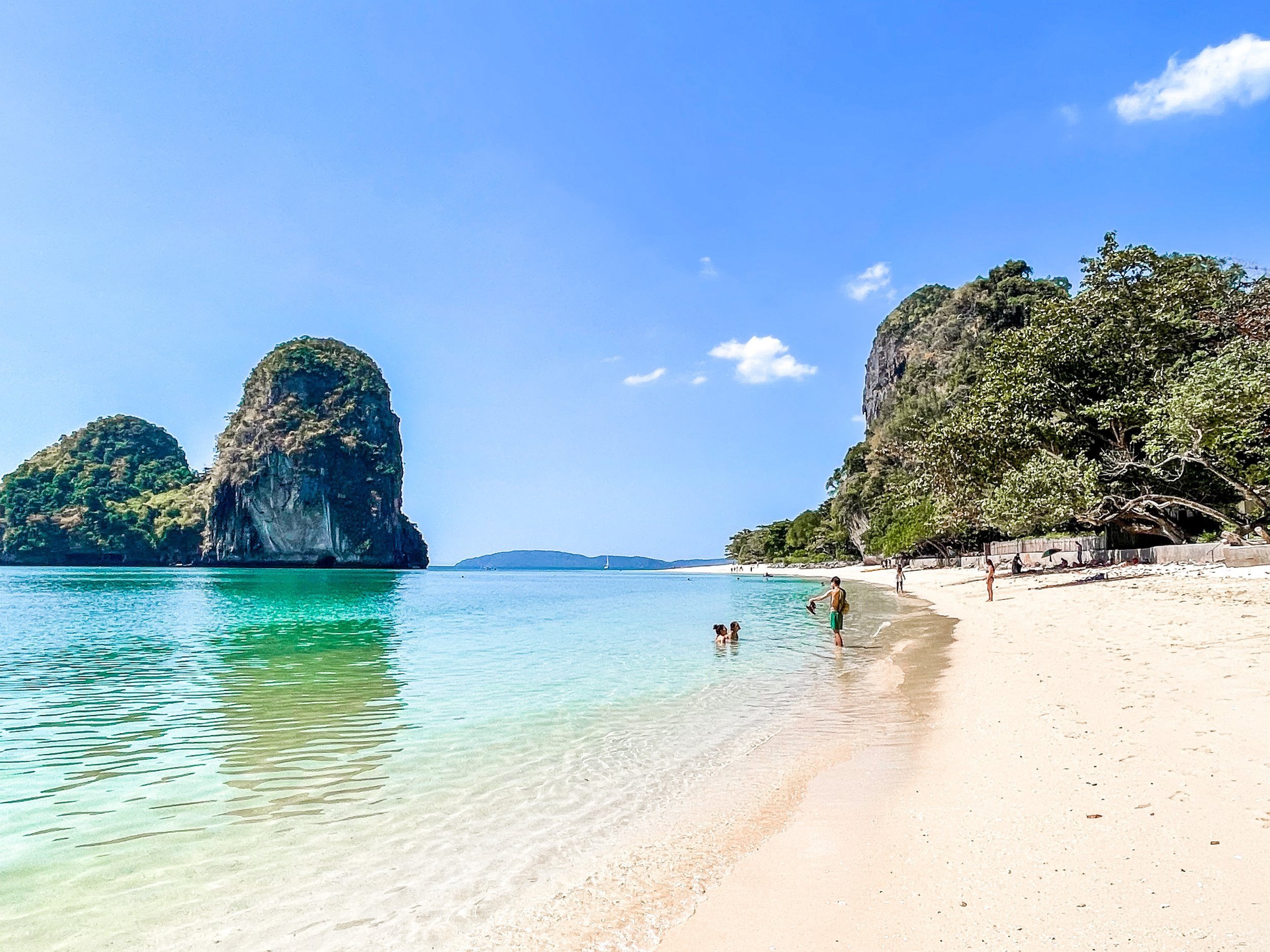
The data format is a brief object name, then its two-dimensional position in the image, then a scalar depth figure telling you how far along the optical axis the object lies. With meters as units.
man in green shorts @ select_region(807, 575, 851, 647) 16.77
